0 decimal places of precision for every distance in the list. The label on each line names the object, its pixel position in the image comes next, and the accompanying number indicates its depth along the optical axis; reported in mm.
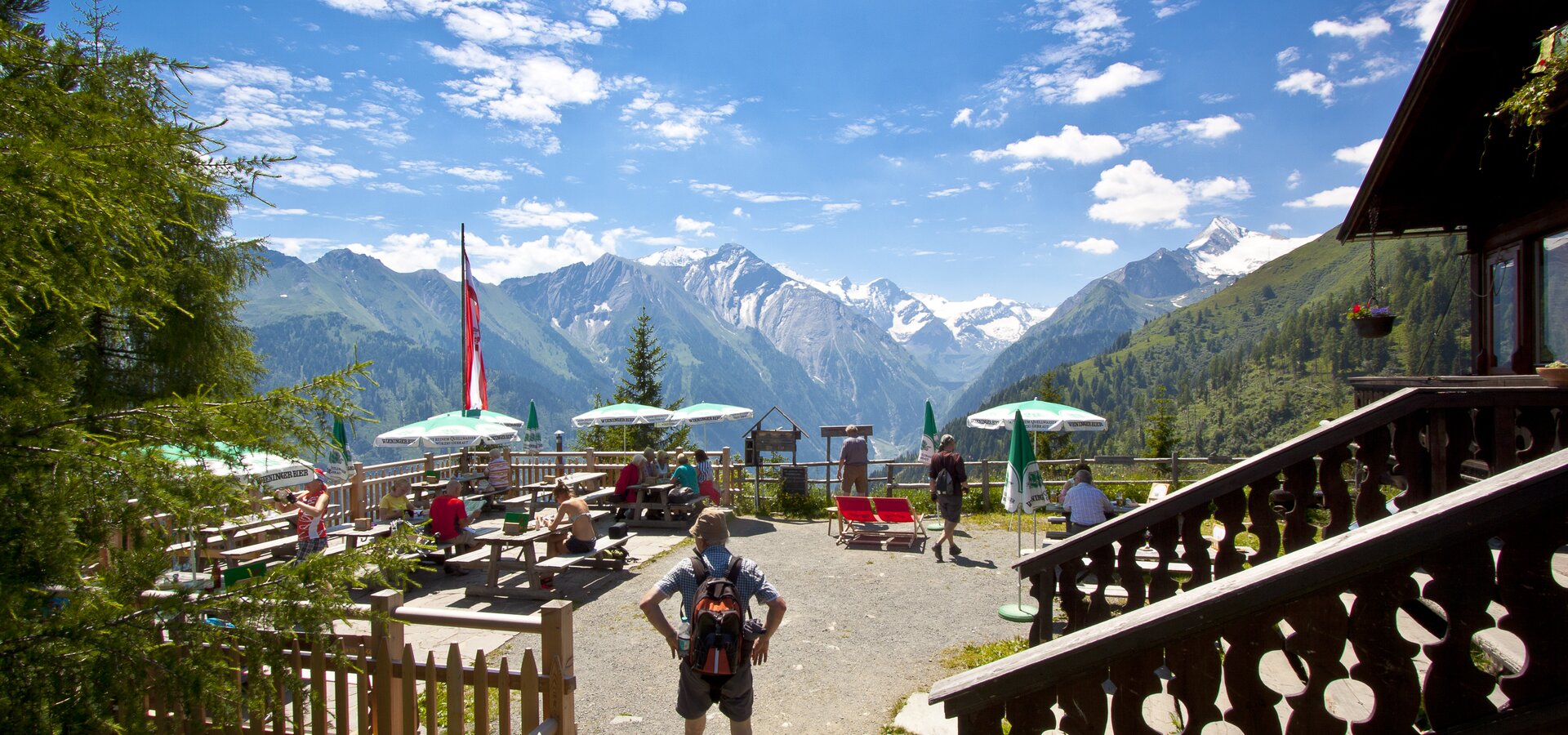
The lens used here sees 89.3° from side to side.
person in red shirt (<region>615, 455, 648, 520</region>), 14992
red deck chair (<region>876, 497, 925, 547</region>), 13250
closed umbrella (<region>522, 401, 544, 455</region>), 18766
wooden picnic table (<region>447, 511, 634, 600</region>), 10000
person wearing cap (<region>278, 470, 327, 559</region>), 10352
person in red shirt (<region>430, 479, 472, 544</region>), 11086
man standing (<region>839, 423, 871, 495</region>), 16484
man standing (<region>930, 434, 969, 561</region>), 11930
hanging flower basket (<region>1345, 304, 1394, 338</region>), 8633
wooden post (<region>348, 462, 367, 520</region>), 14086
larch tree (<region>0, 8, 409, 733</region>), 2199
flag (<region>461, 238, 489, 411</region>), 15578
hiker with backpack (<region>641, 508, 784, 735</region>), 4555
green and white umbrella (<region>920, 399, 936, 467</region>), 17047
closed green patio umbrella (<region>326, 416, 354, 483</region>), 12600
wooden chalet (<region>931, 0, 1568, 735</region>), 2078
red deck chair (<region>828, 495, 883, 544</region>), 13180
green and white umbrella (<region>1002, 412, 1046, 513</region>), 9680
